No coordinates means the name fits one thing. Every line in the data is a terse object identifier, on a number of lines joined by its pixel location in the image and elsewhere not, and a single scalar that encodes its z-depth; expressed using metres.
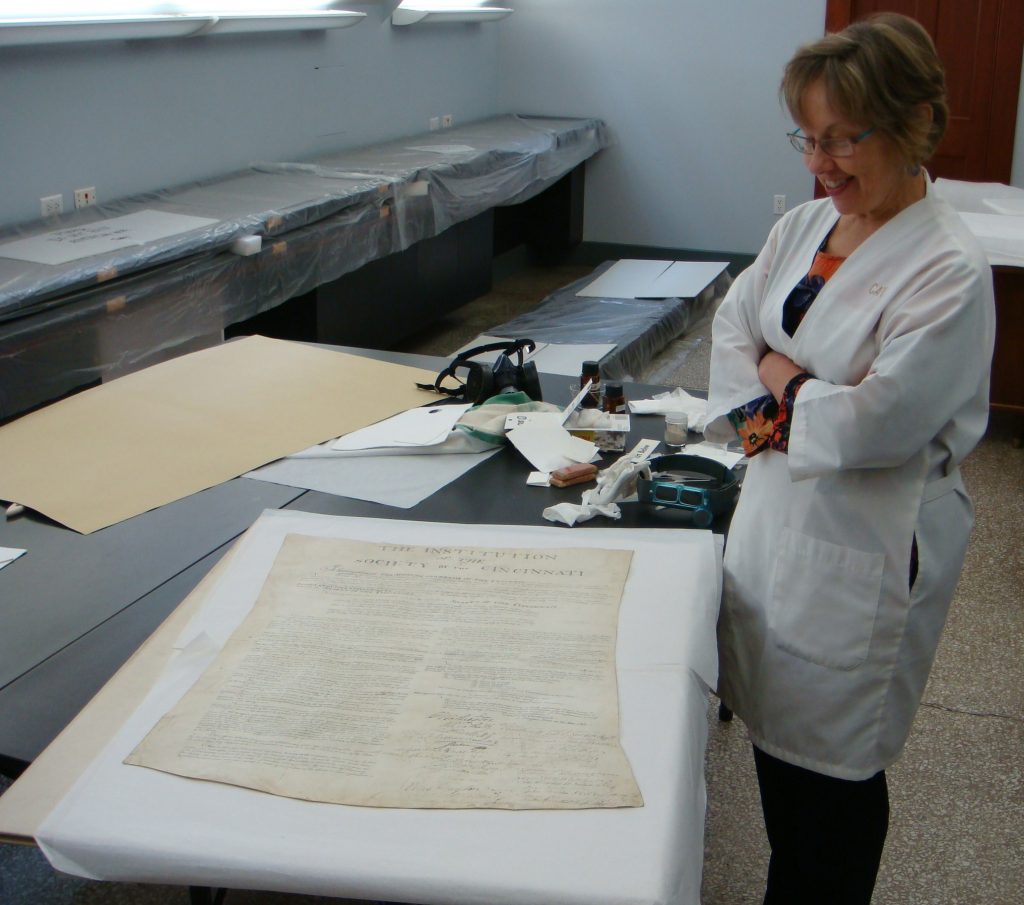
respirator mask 1.95
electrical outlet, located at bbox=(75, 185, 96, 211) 3.50
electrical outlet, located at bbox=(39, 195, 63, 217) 3.37
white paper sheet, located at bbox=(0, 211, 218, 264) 2.88
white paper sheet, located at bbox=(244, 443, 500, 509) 1.62
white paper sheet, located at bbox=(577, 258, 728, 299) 5.12
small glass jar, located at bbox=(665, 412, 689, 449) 1.79
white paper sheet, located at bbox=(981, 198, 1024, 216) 4.03
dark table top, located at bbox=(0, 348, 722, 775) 1.15
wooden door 5.35
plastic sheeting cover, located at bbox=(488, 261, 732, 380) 4.34
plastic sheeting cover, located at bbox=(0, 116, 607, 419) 2.61
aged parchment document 0.94
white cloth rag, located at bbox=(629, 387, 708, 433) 1.92
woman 1.21
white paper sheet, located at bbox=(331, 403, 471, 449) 1.77
